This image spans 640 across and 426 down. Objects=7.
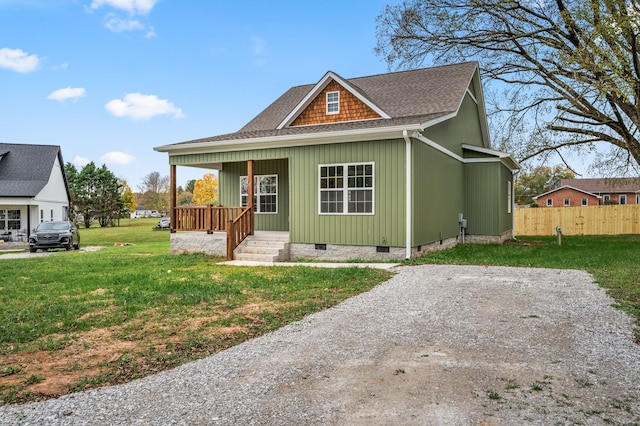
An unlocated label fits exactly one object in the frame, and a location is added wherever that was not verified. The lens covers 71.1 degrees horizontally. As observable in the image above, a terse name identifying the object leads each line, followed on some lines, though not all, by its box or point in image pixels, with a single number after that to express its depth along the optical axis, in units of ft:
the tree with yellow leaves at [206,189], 166.30
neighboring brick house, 164.14
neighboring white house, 87.76
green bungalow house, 38.73
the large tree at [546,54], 47.15
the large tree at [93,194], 153.58
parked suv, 64.69
